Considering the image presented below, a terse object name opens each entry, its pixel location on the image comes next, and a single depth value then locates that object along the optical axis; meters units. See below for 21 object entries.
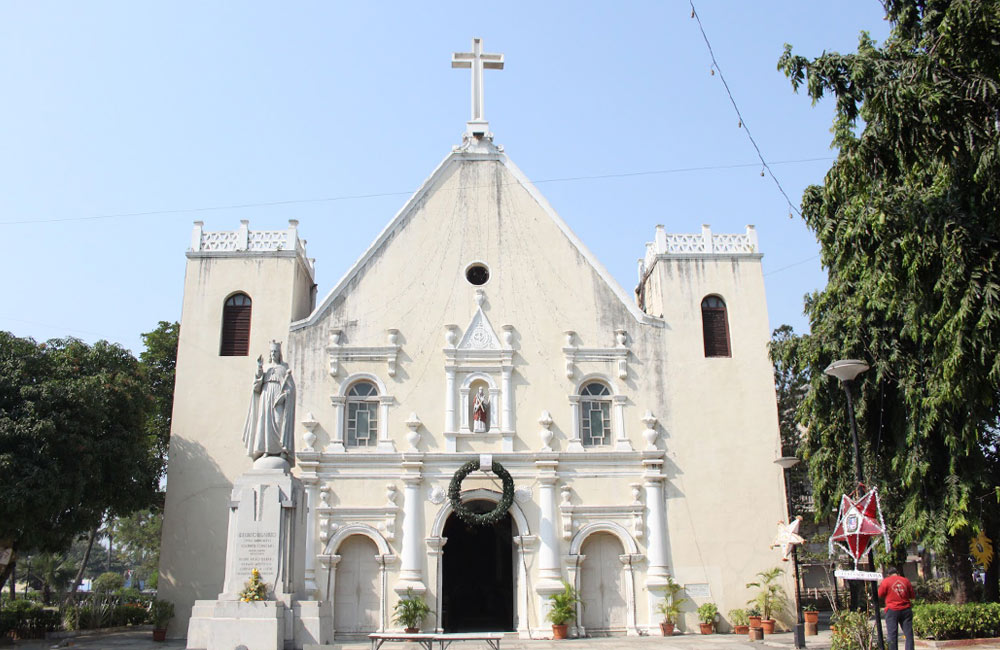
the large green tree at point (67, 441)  17.75
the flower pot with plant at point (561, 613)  19.27
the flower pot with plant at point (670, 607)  19.77
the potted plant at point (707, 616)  19.98
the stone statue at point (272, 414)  14.04
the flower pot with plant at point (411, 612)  19.02
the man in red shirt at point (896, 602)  11.61
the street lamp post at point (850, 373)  13.10
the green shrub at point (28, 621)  19.91
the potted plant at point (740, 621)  19.94
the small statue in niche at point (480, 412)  21.17
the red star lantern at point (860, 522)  12.52
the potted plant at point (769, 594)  20.02
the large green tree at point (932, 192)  10.83
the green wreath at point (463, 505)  19.59
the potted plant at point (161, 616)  19.20
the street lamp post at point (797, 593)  15.97
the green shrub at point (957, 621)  16.09
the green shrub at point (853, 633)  12.20
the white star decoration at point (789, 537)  16.94
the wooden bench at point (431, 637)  12.05
